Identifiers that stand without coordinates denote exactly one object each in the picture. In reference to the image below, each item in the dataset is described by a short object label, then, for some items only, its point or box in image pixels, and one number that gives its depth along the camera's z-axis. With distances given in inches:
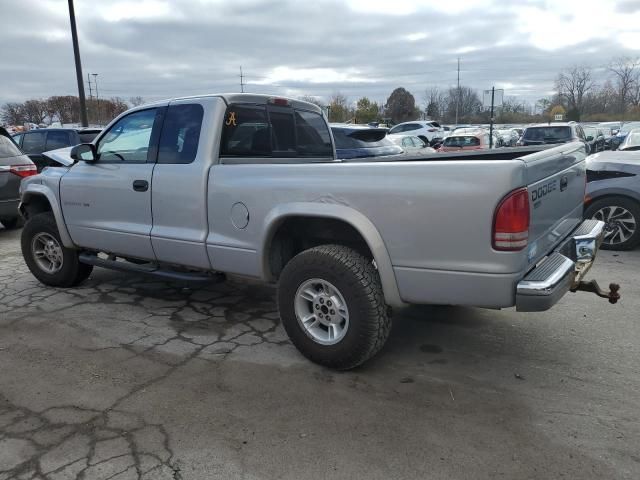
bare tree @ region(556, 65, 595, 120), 2854.3
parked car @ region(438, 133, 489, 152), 745.6
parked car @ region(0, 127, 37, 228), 332.2
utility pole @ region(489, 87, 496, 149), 796.0
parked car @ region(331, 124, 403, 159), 378.9
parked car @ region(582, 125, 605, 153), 807.1
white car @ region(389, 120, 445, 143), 1279.5
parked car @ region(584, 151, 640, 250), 270.2
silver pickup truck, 117.4
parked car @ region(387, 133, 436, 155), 749.3
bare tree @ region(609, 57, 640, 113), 2692.9
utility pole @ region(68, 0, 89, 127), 659.4
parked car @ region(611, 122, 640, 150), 802.8
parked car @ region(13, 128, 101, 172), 519.2
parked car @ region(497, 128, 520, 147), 1058.9
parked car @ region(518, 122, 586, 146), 606.9
